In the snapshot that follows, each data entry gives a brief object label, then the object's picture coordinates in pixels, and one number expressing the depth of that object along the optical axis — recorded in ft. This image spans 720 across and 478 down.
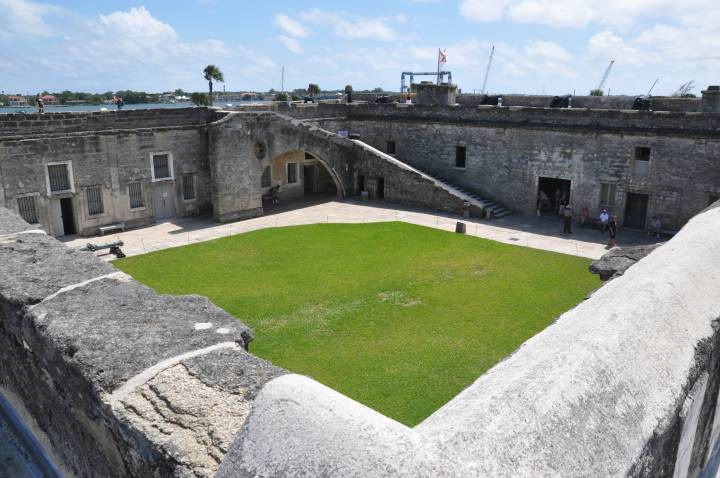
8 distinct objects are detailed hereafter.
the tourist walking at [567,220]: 74.13
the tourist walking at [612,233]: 69.51
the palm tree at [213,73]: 184.24
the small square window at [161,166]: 77.61
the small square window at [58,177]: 68.80
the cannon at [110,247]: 62.90
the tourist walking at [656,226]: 73.05
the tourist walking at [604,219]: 75.25
